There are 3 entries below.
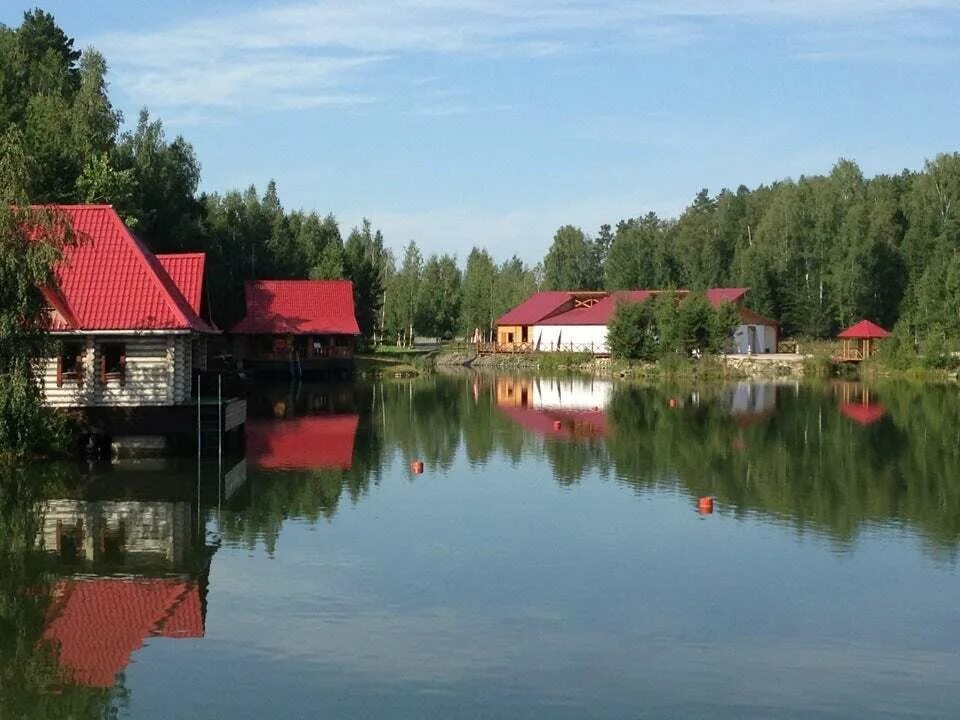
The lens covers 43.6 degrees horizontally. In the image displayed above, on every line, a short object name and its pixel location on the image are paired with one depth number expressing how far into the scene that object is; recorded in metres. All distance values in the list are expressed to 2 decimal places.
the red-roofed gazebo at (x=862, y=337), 80.56
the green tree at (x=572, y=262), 126.62
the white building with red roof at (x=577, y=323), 84.21
